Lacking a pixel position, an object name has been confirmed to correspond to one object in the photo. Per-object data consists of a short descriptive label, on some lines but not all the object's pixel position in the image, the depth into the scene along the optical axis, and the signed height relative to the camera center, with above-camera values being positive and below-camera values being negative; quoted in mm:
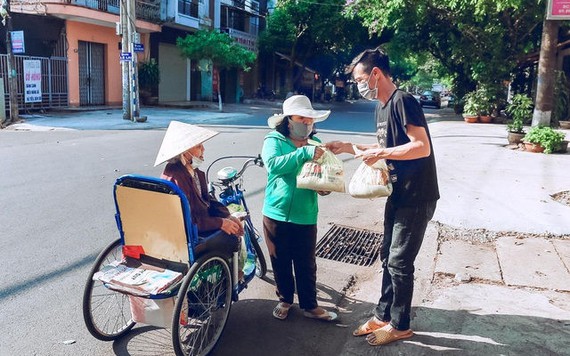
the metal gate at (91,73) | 22606 +517
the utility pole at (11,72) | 15367 +323
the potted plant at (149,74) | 24953 +620
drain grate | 5090 -1598
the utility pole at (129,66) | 17438 +684
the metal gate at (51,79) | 18984 +187
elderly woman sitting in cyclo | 3223 -582
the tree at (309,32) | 33438 +3993
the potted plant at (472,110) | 20859 -534
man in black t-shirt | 3154 -437
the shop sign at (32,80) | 18031 +105
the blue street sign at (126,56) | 17344 +997
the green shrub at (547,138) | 11938 -909
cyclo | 2988 -1110
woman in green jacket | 3453 -810
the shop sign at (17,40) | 15484 +1262
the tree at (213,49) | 26219 +2023
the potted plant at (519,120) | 13336 -574
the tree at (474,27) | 19188 +2764
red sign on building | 11500 +1995
